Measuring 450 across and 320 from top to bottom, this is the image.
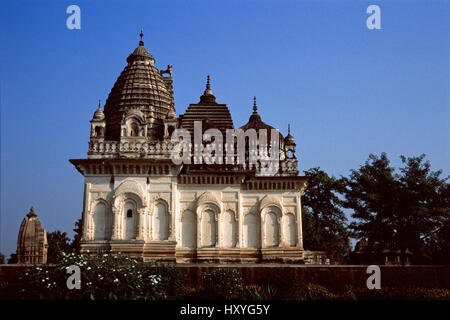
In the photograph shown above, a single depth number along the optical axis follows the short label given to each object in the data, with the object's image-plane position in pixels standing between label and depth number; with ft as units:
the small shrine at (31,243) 96.73
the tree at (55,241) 147.74
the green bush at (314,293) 57.72
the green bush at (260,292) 55.30
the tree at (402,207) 91.91
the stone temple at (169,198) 86.53
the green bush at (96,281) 47.39
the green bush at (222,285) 55.88
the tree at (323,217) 131.95
